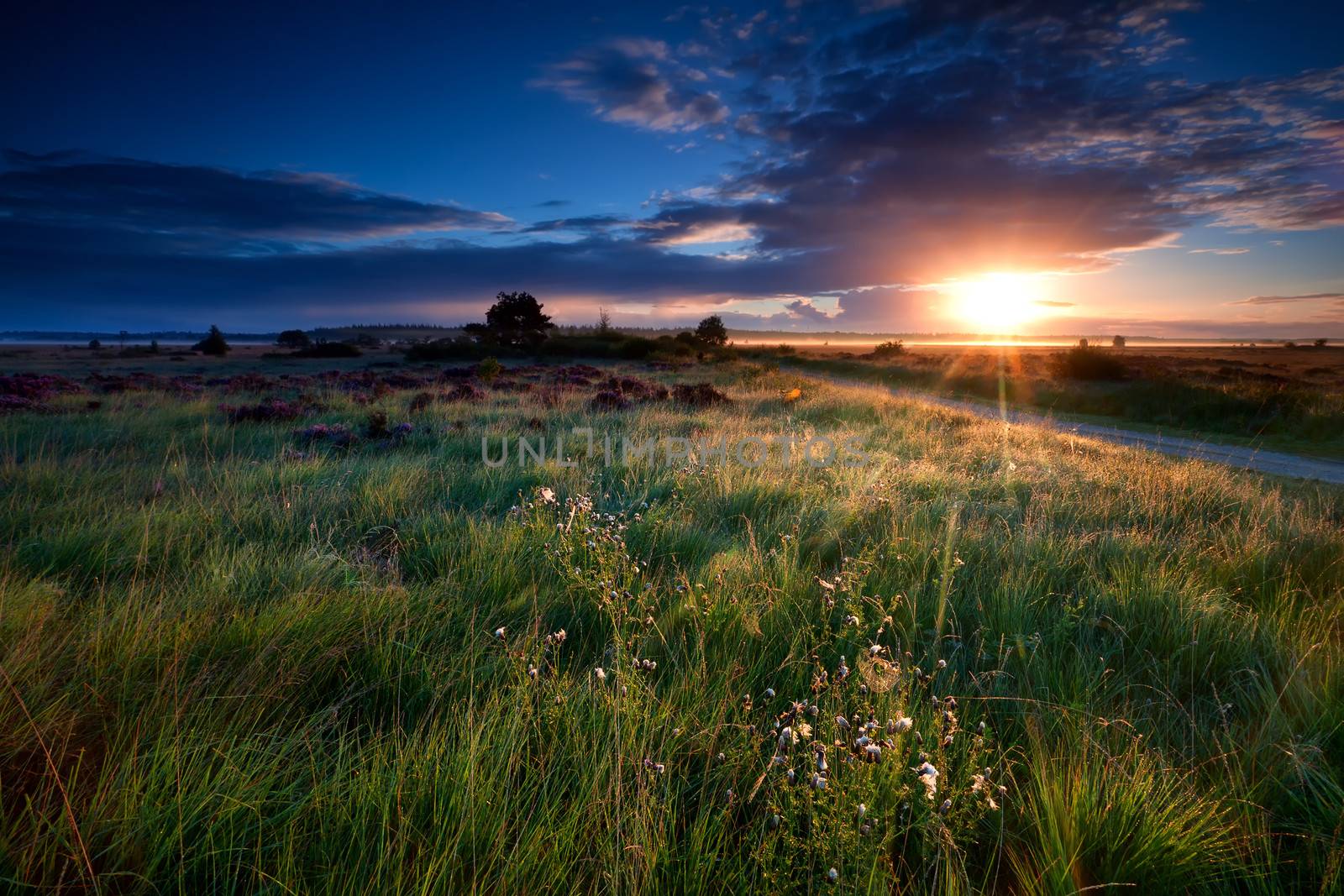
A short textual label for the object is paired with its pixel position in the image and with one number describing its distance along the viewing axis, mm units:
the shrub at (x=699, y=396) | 15070
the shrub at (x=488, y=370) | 19422
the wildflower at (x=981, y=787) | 1691
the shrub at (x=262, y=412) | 10594
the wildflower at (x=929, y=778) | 1521
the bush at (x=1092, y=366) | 26047
